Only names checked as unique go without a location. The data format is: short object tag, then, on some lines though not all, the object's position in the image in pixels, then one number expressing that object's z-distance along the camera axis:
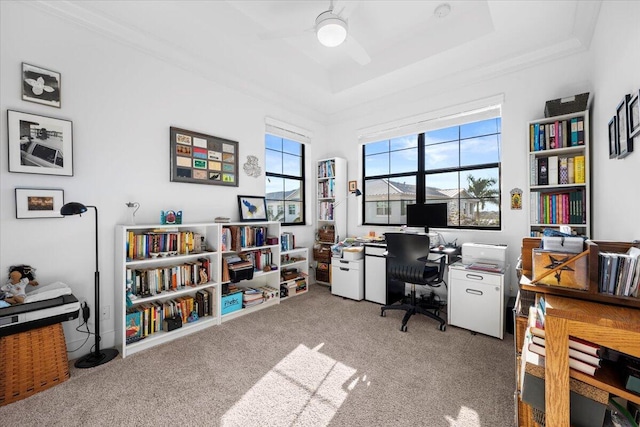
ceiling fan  2.04
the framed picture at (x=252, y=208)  3.46
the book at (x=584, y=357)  0.92
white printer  2.73
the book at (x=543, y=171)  2.66
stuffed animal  1.88
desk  3.49
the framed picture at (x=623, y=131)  1.42
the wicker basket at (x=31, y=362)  1.74
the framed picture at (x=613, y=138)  1.65
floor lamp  2.14
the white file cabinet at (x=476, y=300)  2.56
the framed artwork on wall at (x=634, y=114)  1.26
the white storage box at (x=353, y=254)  3.69
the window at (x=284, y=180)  4.05
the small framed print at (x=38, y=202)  2.01
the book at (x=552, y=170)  2.61
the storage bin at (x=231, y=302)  2.99
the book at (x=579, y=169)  2.48
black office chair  2.80
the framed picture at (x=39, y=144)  2.00
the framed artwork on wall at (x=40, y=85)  2.05
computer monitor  3.33
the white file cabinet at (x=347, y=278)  3.65
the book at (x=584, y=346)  0.92
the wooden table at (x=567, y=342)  0.87
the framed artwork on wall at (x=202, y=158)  2.87
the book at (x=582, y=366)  0.92
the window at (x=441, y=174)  3.35
